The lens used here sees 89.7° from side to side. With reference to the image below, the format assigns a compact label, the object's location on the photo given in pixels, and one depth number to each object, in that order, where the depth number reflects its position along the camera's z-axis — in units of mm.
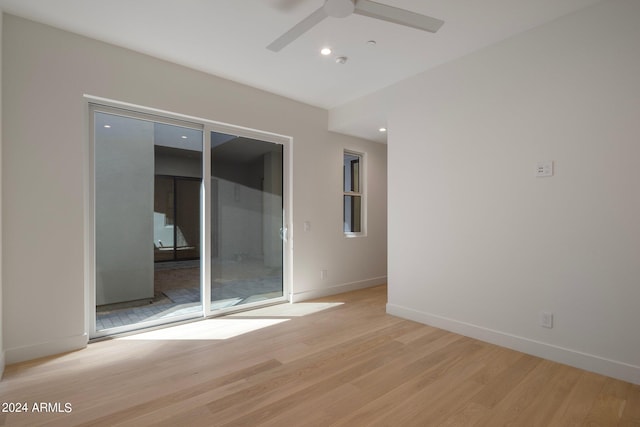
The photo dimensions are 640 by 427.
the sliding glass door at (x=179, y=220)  3146
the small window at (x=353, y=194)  5242
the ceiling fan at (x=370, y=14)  2021
